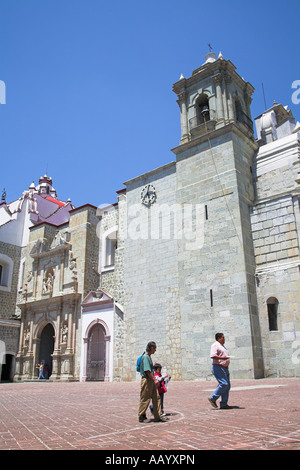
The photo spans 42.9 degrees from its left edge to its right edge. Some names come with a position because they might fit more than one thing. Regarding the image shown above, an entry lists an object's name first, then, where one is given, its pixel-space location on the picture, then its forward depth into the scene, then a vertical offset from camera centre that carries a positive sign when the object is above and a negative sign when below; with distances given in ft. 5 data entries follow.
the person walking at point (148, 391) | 17.46 -1.67
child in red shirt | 19.81 -1.30
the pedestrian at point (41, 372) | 75.72 -3.21
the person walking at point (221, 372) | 20.76 -0.97
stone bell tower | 48.29 +17.88
